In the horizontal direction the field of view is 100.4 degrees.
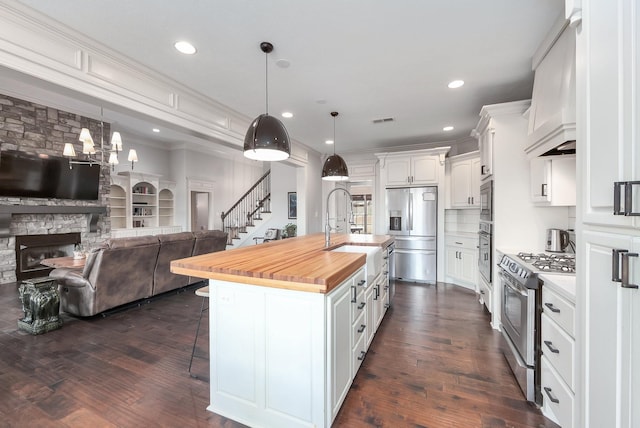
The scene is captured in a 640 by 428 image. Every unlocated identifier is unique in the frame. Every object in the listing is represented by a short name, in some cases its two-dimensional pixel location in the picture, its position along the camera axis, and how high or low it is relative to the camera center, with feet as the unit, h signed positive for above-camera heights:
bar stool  7.16 -2.26
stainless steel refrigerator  16.75 -1.09
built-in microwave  10.73 +0.48
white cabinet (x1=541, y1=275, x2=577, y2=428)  4.81 -2.76
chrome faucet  9.67 -0.81
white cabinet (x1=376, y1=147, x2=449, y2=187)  16.66 +2.93
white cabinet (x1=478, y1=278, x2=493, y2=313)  10.74 -3.60
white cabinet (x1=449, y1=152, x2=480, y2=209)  15.06 +1.86
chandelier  11.76 +3.32
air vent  13.82 +4.89
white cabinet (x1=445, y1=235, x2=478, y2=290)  15.19 -2.90
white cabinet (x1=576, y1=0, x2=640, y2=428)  2.80 -0.06
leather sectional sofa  10.35 -2.59
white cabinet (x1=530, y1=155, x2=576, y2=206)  8.13 +1.00
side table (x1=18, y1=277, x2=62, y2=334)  9.36 -3.36
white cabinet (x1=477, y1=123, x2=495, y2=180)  10.63 +2.78
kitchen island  4.85 -2.45
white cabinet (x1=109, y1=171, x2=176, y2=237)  21.48 +0.75
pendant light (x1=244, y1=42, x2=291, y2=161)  7.11 +2.09
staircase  26.85 +0.36
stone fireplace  14.83 +0.59
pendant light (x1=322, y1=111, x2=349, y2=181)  11.86 +1.93
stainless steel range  6.20 -2.57
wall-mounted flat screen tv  14.84 +2.16
